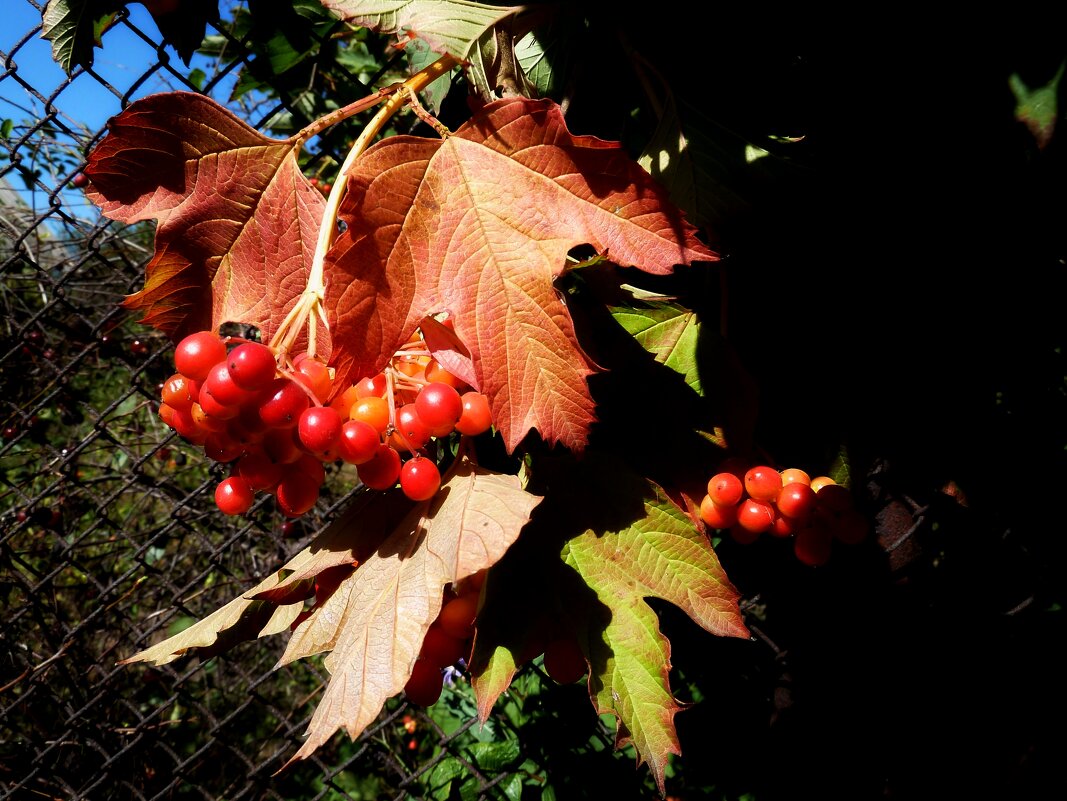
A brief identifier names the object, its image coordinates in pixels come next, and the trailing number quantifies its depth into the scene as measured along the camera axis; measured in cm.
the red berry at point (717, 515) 22
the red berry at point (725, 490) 22
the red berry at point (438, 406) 19
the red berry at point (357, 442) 19
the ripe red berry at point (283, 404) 18
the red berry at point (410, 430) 20
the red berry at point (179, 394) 20
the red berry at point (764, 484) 22
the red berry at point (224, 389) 18
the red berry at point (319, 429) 18
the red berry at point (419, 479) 20
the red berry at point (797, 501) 22
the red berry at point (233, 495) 20
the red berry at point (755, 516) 22
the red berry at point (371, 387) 20
